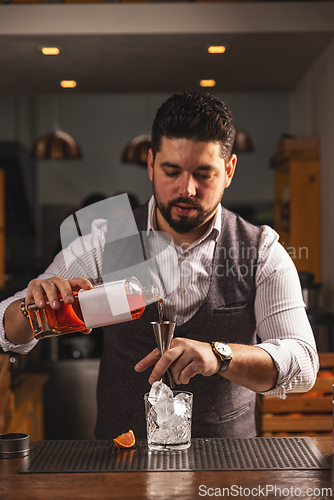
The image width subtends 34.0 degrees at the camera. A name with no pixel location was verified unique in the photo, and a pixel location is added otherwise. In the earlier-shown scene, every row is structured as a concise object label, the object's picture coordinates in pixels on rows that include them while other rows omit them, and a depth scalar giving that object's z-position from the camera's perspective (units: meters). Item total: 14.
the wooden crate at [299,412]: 2.36
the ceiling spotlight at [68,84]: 3.76
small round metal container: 1.16
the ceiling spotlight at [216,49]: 3.06
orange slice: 1.18
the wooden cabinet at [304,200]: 3.27
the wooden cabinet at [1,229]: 4.08
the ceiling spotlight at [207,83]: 3.74
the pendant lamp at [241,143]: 4.40
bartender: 1.40
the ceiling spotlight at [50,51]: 3.09
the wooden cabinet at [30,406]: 2.57
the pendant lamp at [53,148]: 4.52
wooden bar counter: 0.95
